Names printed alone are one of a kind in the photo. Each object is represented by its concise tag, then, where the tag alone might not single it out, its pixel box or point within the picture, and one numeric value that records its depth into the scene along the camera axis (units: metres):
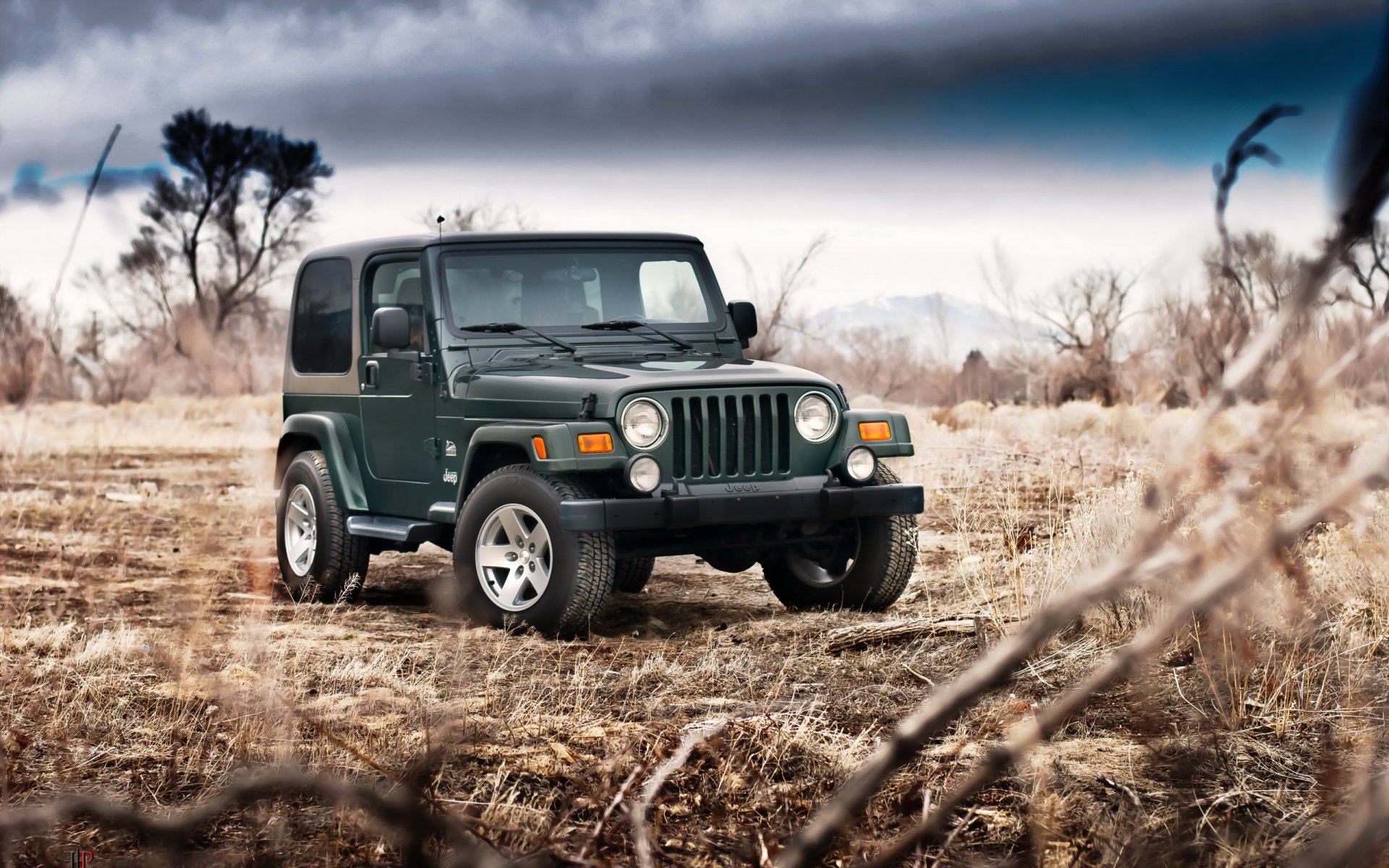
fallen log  6.03
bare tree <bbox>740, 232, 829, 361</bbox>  19.93
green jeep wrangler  6.39
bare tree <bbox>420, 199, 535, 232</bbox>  31.73
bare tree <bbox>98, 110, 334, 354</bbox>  41.12
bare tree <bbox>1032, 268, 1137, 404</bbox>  23.91
